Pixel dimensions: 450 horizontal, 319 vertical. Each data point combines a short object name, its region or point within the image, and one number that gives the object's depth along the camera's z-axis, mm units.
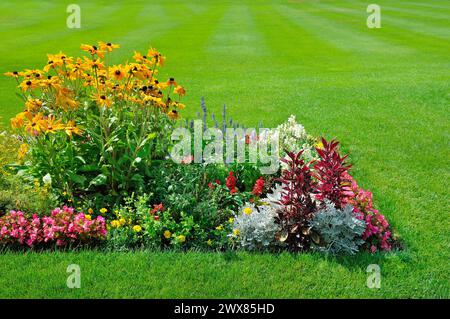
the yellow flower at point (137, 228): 5754
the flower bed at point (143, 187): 5723
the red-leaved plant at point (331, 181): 5748
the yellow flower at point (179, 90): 6484
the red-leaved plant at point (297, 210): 5648
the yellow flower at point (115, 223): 5863
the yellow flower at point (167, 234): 5746
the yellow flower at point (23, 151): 6591
